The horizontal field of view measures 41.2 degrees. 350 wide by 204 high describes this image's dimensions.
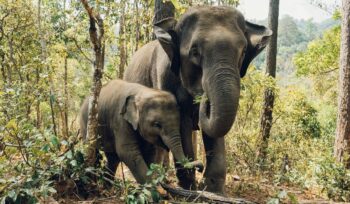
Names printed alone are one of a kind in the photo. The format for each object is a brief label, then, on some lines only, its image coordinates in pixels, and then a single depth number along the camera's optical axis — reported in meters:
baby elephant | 5.66
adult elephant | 4.89
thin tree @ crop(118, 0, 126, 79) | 14.05
